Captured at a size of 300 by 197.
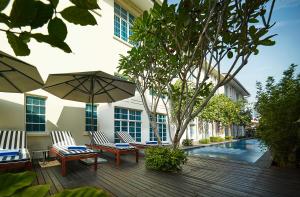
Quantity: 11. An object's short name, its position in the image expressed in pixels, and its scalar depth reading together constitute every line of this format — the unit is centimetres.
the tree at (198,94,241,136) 1906
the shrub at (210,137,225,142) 2064
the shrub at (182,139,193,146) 1531
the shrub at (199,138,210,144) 1808
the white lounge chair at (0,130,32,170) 468
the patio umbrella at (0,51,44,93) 440
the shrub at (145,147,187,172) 613
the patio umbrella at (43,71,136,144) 664
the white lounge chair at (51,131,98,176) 559
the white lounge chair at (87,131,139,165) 718
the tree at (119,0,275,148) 482
